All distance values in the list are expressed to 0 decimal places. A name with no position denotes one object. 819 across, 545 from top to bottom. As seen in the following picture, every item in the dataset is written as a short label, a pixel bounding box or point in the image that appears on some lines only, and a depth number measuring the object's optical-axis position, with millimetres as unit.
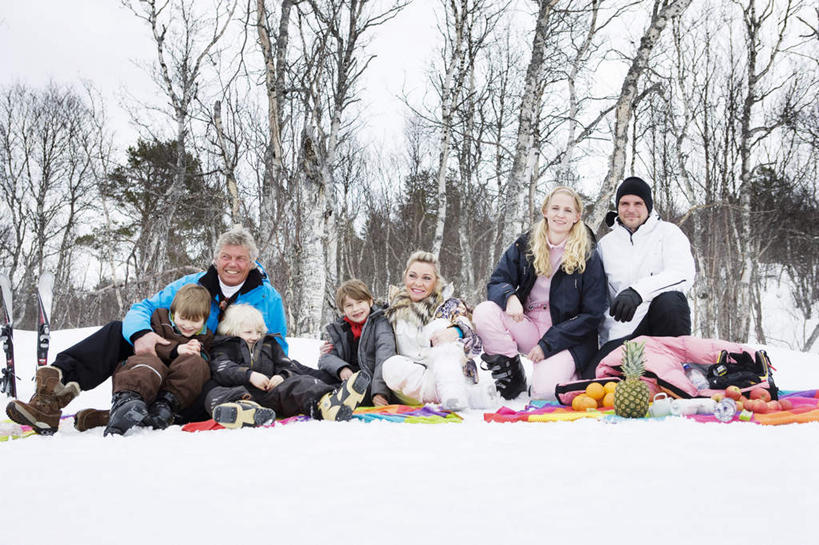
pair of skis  3572
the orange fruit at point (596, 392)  2873
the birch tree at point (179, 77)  10242
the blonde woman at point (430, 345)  3055
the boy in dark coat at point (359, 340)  3281
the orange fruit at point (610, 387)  2848
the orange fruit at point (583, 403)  2822
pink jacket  2855
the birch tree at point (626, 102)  5359
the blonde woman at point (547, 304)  3354
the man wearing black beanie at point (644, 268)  3346
